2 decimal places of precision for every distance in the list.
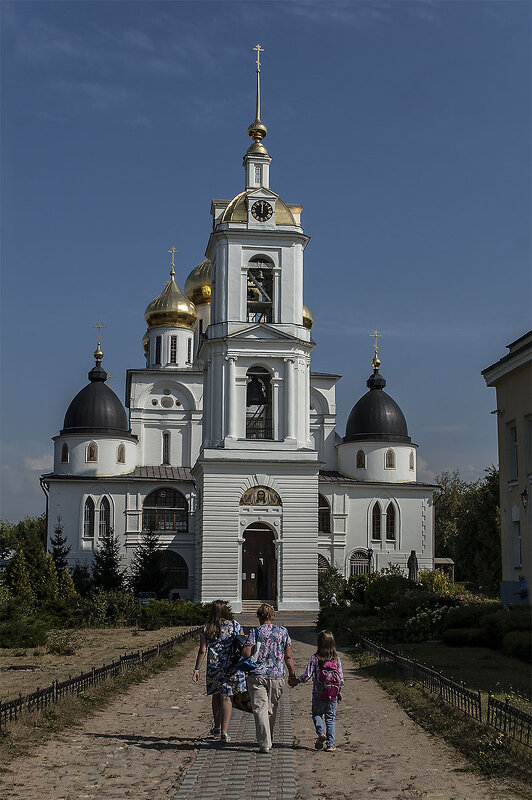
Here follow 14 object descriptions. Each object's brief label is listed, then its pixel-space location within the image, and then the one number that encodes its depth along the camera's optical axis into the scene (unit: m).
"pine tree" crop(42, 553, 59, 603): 35.47
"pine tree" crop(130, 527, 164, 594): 47.66
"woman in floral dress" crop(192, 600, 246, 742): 10.95
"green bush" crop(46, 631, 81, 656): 22.19
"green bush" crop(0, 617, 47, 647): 23.61
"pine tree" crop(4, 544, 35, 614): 32.49
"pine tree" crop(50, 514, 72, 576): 48.83
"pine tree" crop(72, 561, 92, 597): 47.38
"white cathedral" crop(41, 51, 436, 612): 40.81
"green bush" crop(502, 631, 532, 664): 16.92
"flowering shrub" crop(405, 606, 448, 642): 22.36
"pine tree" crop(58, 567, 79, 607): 32.94
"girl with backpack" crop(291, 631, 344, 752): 10.61
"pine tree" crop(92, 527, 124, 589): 47.16
